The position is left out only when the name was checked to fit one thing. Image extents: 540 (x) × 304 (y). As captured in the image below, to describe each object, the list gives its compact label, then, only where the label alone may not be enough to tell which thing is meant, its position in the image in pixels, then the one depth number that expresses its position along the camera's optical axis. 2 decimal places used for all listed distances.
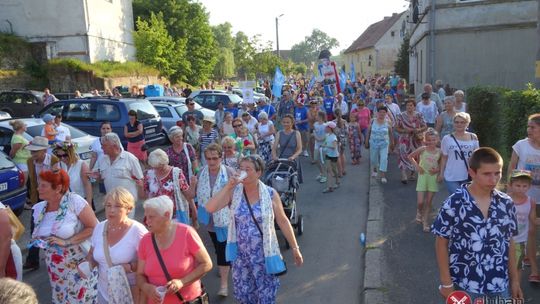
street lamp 39.59
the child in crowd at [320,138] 10.30
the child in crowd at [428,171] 7.00
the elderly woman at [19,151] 8.64
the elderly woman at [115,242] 3.67
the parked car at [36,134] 9.96
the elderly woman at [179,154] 6.72
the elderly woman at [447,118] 8.90
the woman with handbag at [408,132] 9.86
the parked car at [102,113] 12.98
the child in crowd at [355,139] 12.27
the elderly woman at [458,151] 6.05
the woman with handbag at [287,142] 8.78
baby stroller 6.93
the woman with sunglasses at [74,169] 6.04
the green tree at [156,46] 38.22
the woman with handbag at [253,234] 3.98
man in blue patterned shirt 3.09
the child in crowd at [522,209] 4.43
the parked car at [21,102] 21.25
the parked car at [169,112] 16.70
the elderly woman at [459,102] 9.66
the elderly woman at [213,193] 5.27
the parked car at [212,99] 21.05
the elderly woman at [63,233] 4.01
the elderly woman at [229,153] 6.54
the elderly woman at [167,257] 3.46
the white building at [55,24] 31.77
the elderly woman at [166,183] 5.41
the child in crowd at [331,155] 9.85
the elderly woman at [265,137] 10.17
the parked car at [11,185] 7.57
